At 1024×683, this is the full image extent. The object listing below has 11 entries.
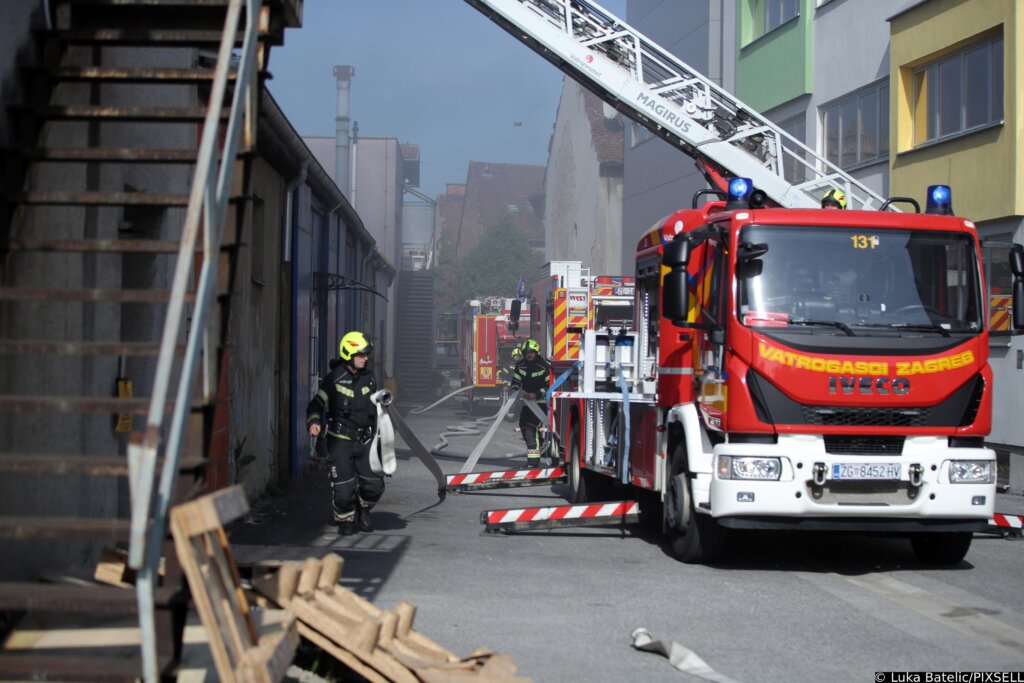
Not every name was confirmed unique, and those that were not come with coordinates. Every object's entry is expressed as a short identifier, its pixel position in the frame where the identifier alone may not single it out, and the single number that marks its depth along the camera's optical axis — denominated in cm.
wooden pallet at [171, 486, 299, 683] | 407
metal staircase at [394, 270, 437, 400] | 4469
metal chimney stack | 4119
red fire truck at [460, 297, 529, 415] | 3347
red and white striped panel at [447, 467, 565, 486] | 1347
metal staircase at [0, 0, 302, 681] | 426
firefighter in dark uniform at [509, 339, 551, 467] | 1789
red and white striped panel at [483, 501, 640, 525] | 1029
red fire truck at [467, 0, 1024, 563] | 832
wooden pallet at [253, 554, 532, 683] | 474
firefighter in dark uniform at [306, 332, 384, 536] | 1035
